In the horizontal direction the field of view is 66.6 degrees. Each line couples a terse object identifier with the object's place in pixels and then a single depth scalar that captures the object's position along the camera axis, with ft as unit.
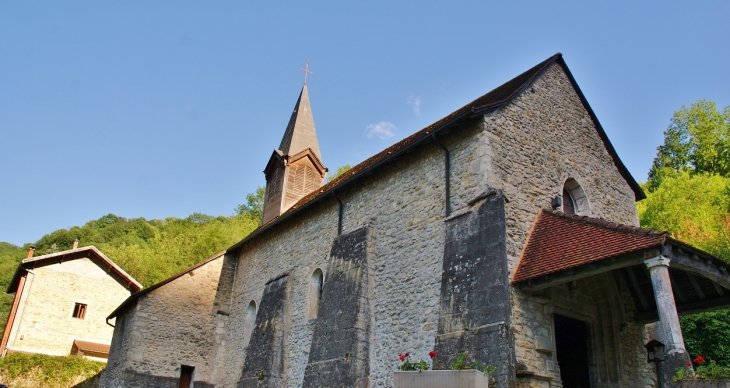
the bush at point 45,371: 73.00
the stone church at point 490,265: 28.35
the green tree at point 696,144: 112.37
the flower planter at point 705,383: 21.49
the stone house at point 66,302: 80.94
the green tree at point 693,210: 74.90
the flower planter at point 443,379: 23.17
